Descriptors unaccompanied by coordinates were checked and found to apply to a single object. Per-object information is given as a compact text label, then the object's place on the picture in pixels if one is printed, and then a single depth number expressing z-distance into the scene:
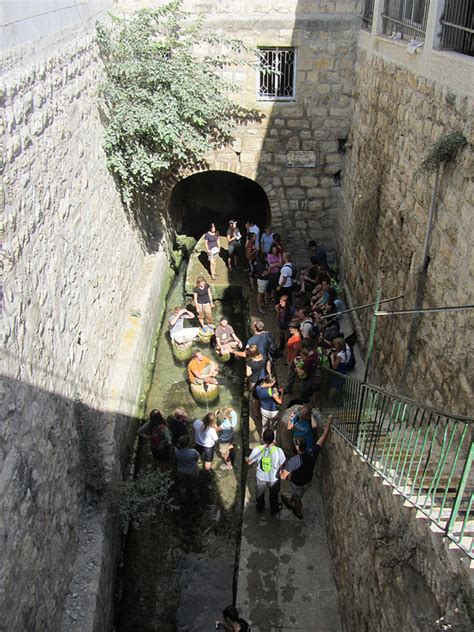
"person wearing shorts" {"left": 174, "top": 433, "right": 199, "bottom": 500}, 7.01
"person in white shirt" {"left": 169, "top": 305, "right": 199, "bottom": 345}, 9.92
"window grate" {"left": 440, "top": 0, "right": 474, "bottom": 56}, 5.54
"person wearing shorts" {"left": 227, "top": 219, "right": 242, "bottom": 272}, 12.20
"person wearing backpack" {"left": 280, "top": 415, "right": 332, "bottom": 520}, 6.32
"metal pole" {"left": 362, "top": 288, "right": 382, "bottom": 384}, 4.86
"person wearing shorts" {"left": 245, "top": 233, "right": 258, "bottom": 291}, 11.59
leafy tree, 9.02
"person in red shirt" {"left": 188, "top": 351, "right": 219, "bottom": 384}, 8.89
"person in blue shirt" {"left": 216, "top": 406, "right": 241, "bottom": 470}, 7.55
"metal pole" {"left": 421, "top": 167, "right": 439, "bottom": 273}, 5.70
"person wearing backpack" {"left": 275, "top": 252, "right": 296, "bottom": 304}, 10.09
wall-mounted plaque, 11.38
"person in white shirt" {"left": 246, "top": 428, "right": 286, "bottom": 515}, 6.39
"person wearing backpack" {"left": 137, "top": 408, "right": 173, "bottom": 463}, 7.68
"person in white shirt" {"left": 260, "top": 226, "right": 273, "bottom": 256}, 11.21
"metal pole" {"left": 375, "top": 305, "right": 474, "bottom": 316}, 3.93
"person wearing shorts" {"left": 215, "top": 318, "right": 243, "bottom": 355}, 9.62
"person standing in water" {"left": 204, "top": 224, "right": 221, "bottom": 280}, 11.91
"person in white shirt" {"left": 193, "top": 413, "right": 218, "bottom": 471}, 7.24
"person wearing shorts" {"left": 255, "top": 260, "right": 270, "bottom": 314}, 10.61
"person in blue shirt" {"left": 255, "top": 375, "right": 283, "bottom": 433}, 7.41
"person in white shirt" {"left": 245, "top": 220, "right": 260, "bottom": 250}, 11.67
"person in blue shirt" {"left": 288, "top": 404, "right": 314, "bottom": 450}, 6.50
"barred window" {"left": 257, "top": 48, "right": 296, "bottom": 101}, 10.47
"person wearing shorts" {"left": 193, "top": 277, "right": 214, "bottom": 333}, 10.57
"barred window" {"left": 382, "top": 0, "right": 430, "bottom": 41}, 6.55
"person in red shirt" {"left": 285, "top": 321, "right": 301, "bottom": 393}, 8.06
